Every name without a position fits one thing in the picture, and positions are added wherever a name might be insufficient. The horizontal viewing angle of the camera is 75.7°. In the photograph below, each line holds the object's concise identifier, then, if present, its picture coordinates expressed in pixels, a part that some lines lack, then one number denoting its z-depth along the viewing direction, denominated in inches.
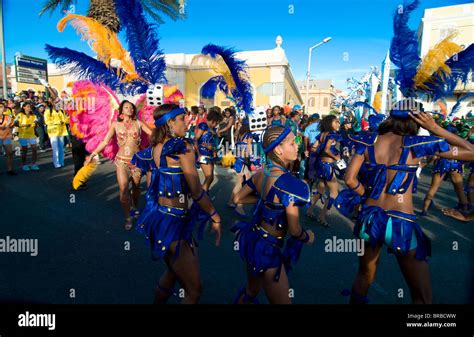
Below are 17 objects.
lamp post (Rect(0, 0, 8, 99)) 415.0
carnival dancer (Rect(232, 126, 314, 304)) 80.2
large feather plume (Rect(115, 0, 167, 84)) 168.9
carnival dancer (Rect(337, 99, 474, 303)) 88.0
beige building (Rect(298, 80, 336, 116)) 2955.2
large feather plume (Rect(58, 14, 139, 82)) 182.5
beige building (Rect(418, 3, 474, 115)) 881.5
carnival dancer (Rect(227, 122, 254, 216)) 199.0
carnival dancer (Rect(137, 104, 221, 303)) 90.7
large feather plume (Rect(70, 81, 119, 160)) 209.0
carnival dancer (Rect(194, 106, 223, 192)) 225.9
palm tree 274.5
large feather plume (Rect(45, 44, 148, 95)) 174.9
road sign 645.3
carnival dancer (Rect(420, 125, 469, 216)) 219.8
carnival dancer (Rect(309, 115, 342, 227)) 200.4
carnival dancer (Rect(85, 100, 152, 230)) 181.3
